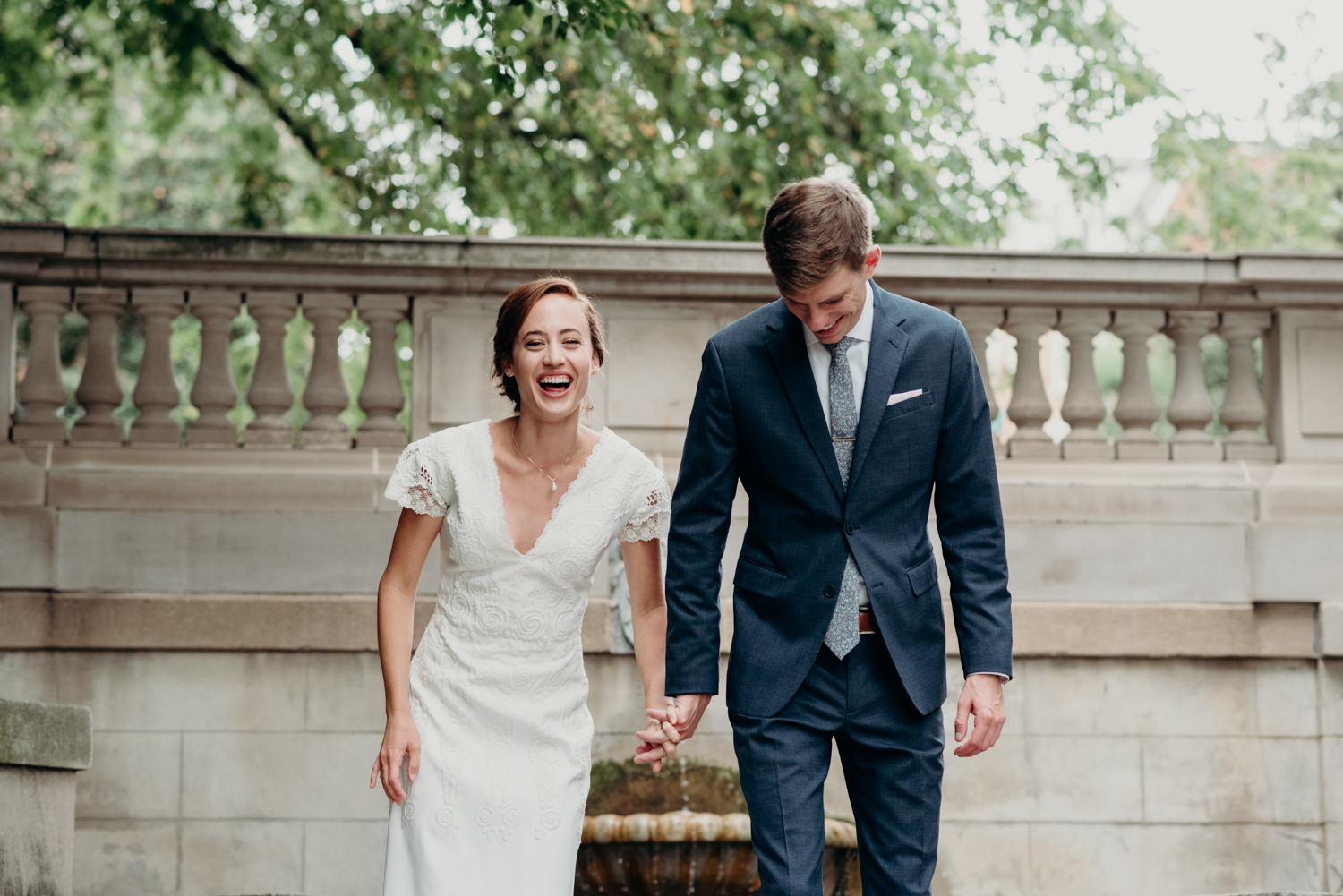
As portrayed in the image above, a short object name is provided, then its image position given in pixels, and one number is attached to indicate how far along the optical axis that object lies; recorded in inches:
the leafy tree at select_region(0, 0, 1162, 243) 332.5
